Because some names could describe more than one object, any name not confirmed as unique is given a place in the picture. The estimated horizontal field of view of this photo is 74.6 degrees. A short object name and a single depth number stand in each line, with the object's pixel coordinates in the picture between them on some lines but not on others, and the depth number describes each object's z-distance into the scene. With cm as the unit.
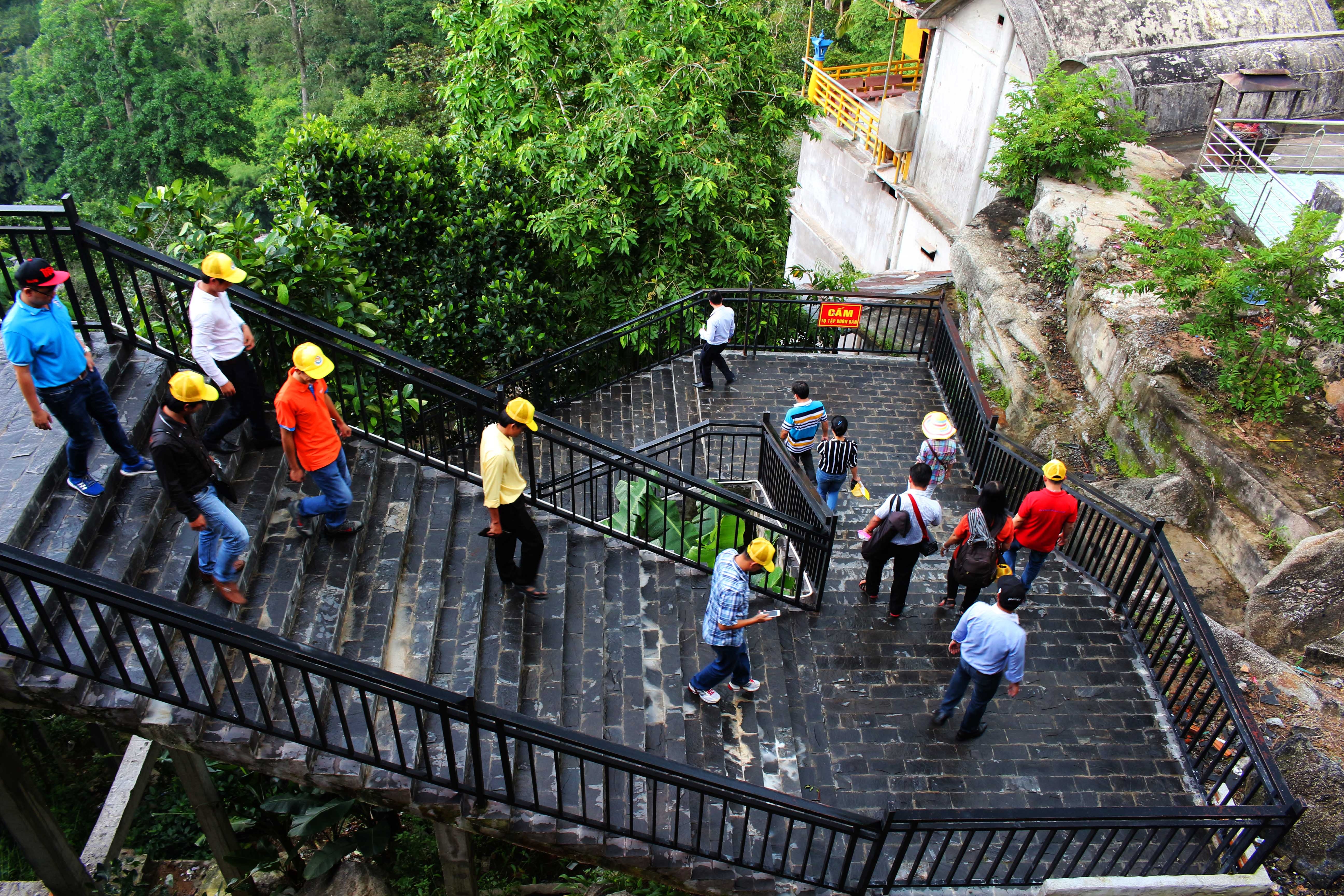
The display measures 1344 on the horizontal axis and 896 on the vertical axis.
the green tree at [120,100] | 3409
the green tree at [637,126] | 1253
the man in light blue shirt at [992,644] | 601
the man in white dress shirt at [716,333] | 1135
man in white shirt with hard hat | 614
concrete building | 1497
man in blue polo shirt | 535
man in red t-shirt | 742
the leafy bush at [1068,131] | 1296
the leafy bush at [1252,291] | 840
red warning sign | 1185
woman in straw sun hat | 858
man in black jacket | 526
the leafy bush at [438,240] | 1227
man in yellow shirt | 630
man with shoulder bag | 722
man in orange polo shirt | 607
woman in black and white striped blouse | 848
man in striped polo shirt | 908
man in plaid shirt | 603
